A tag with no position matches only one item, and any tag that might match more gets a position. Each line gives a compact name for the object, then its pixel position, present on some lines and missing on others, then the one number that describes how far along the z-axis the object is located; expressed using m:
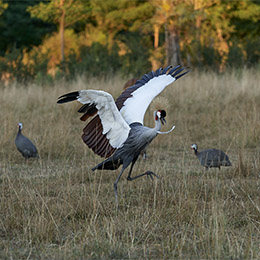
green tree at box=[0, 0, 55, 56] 56.00
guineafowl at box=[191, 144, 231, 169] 13.53
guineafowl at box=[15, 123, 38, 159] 15.25
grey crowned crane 10.04
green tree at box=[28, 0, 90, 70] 45.37
